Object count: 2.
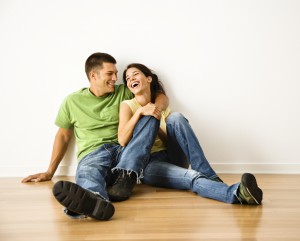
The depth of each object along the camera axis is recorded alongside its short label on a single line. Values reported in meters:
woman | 1.90
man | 2.14
